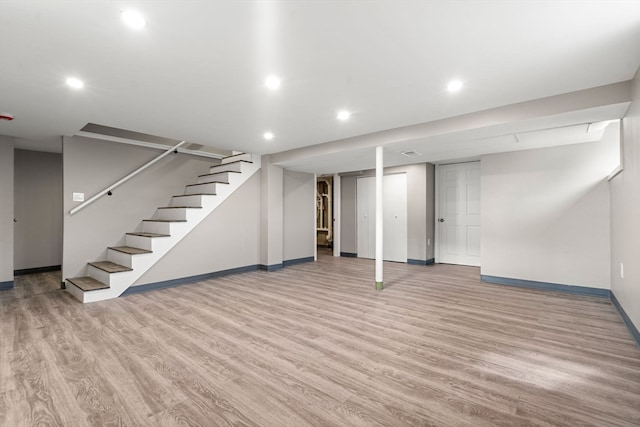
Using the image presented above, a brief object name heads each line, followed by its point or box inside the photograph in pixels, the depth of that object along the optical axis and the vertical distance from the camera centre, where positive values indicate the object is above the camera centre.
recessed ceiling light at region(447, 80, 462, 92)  2.69 +1.21
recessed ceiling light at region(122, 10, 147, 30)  1.75 +1.21
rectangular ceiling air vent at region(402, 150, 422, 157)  4.90 +1.04
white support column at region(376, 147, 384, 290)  4.49 +0.05
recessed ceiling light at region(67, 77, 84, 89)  2.61 +1.22
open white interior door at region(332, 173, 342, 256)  8.06 +0.10
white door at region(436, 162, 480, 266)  6.27 +0.00
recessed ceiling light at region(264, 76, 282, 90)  2.62 +1.22
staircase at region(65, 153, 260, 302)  4.05 -0.30
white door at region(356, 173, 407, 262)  6.91 -0.06
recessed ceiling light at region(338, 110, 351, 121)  3.49 +1.22
